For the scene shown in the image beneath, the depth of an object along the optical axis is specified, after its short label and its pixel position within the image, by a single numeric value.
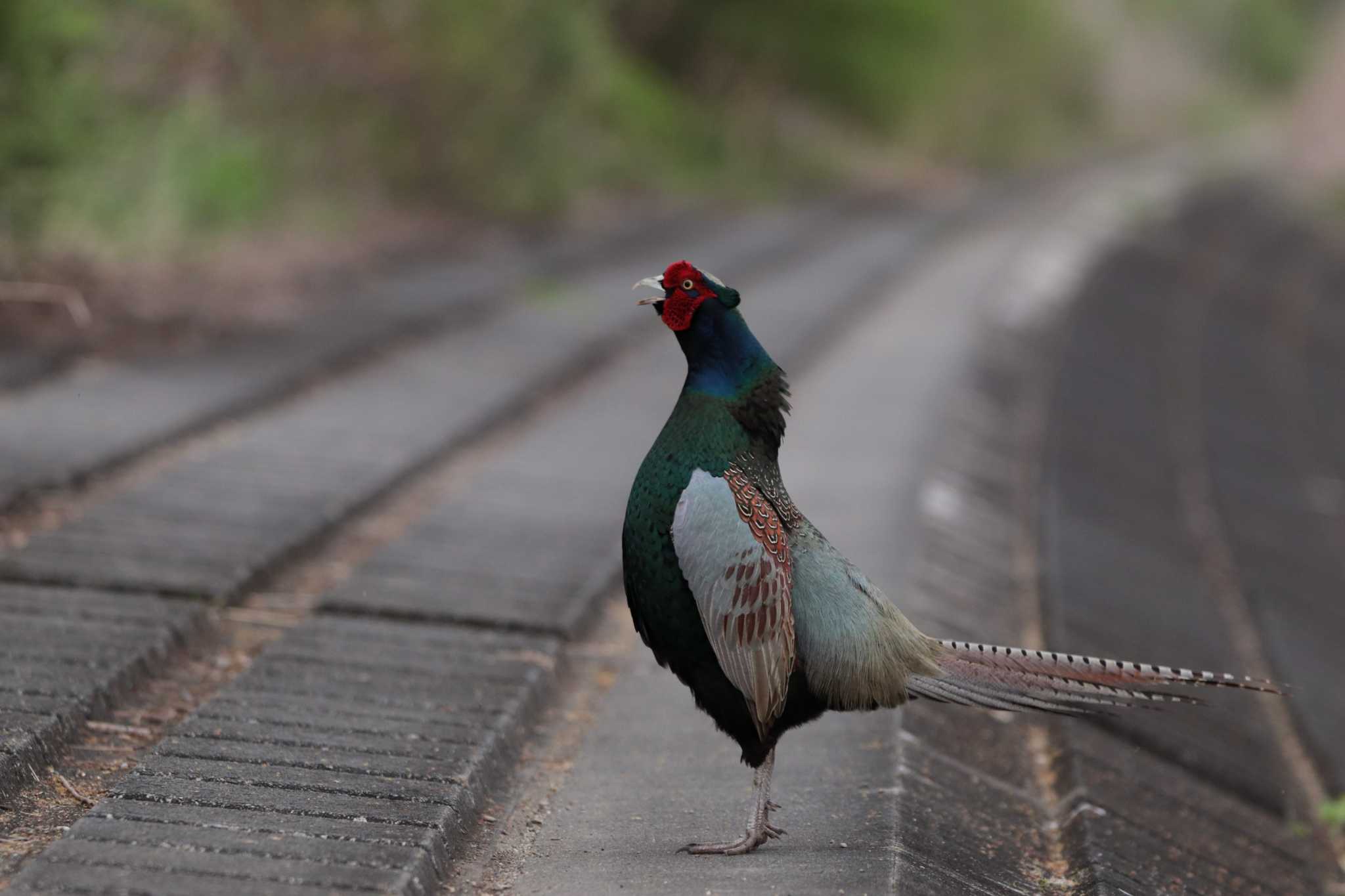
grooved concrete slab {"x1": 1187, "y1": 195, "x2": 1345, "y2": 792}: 14.78
